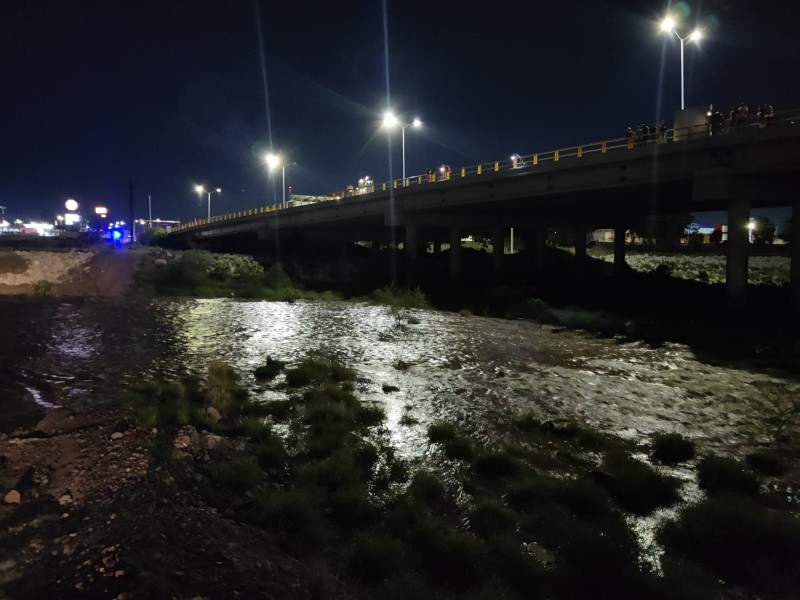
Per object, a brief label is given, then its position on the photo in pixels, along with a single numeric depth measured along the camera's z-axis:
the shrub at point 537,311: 30.15
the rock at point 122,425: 7.99
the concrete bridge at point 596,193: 27.30
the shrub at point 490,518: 6.84
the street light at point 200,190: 113.03
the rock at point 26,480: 6.18
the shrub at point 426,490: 7.49
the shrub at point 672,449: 9.52
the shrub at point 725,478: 8.23
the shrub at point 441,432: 9.74
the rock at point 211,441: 8.06
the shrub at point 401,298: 35.12
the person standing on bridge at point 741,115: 27.27
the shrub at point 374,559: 5.63
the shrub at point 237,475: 7.08
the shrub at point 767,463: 9.20
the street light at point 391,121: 46.81
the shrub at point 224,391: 10.38
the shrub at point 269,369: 13.51
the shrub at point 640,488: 7.68
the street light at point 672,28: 30.57
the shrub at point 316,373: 13.02
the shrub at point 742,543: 6.03
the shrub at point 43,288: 31.59
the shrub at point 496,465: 8.59
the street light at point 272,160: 73.81
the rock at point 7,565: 4.79
